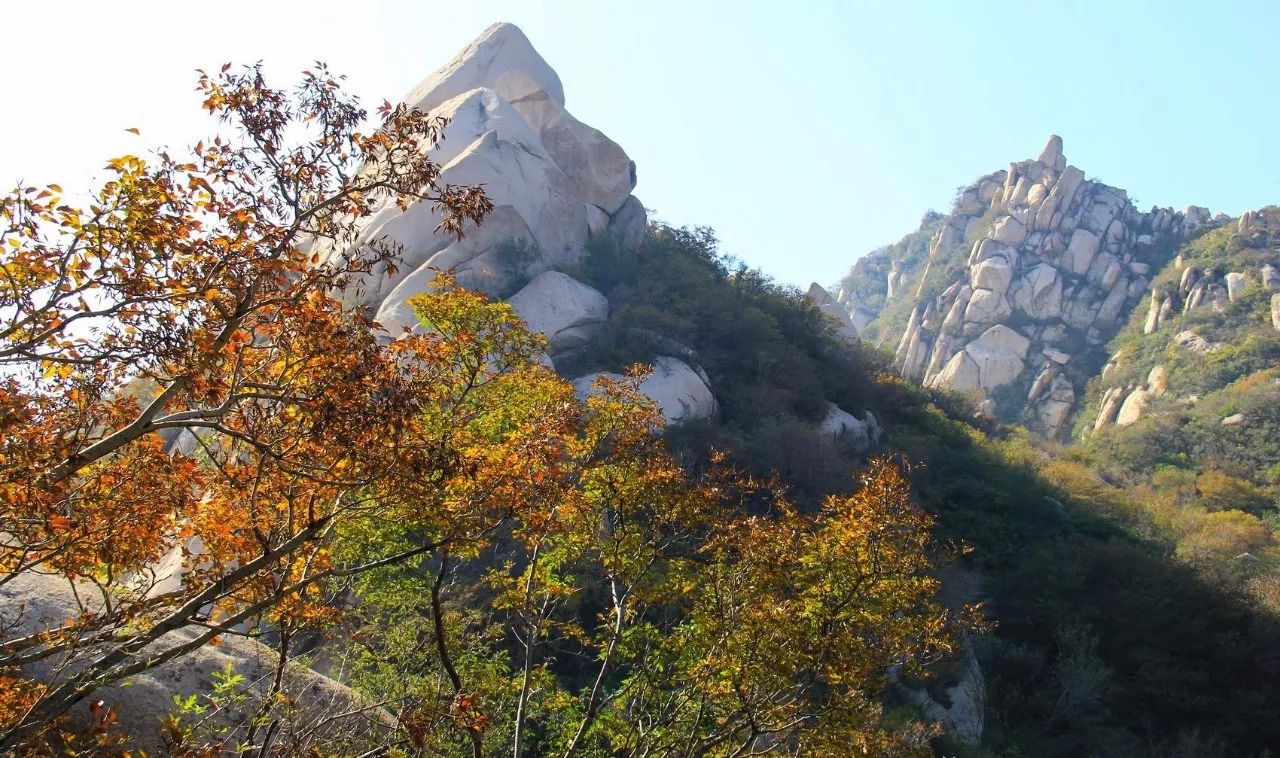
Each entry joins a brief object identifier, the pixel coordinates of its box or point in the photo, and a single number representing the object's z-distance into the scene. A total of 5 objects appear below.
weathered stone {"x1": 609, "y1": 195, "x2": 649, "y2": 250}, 38.28
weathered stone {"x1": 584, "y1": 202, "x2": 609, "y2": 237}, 37.13
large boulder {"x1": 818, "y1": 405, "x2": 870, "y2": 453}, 29.66
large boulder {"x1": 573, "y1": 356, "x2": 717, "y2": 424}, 26.33
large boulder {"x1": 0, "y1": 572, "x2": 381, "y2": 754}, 7.38
